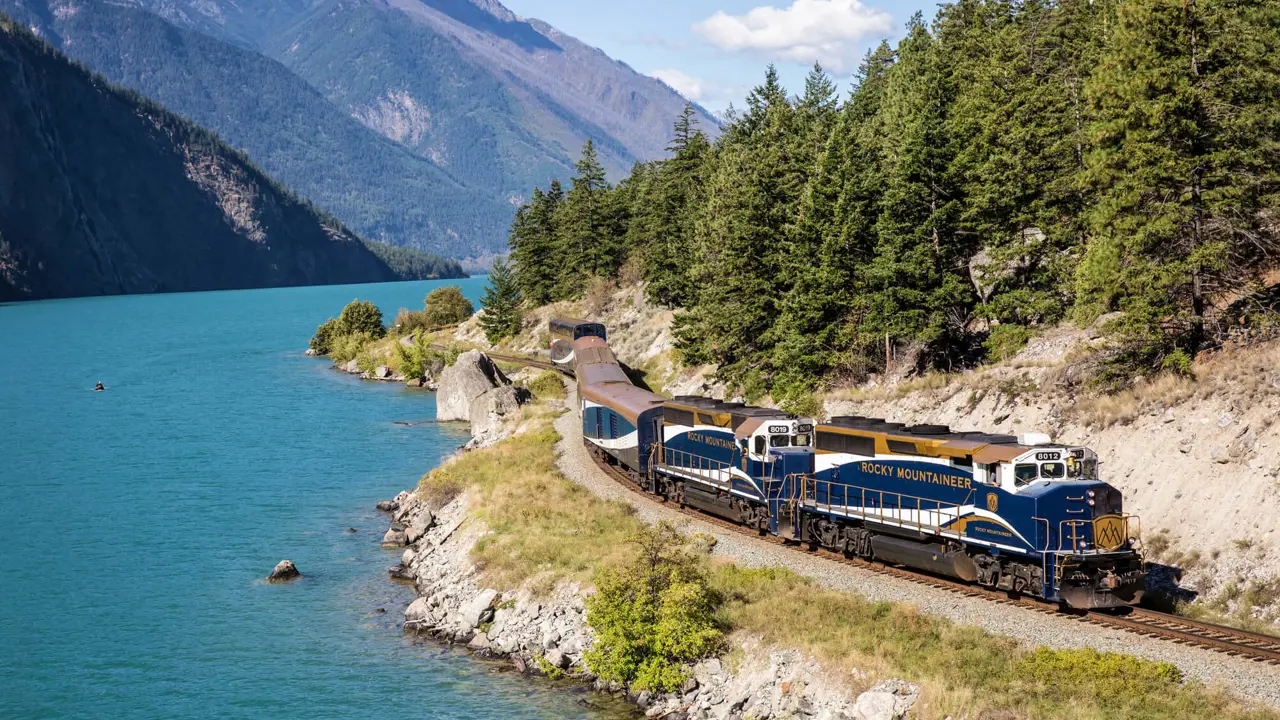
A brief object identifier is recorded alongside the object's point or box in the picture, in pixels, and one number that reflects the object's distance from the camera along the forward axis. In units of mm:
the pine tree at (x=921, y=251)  50938
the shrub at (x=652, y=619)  29500
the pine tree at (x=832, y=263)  55344
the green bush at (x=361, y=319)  148625
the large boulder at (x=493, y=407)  77312
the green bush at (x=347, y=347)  139875
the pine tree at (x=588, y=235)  121188
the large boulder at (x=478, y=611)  36625
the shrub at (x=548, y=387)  87375
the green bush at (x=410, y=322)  149375
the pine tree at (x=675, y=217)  93000
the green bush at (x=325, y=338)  155375
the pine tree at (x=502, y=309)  126938
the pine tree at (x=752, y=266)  62906
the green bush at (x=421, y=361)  120188
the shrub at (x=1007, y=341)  49750
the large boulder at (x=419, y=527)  49344
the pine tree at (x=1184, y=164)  35875
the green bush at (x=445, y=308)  152500
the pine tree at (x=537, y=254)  131000
